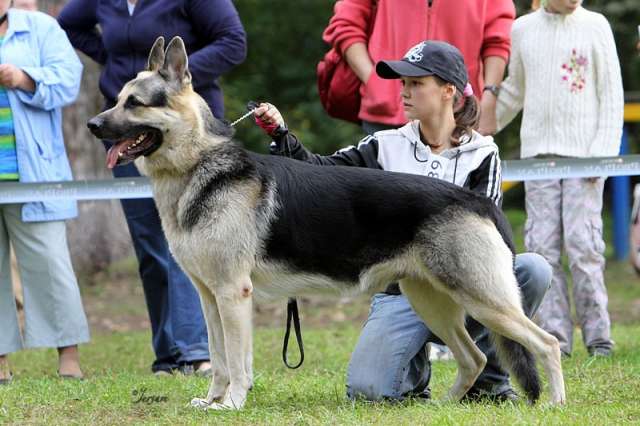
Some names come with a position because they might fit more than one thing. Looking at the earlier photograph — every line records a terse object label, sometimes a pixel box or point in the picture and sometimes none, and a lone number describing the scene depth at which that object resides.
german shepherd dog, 9.70
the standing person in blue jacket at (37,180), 13.34
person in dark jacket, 13.62
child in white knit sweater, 14.22
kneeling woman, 10.61
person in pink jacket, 13.85
